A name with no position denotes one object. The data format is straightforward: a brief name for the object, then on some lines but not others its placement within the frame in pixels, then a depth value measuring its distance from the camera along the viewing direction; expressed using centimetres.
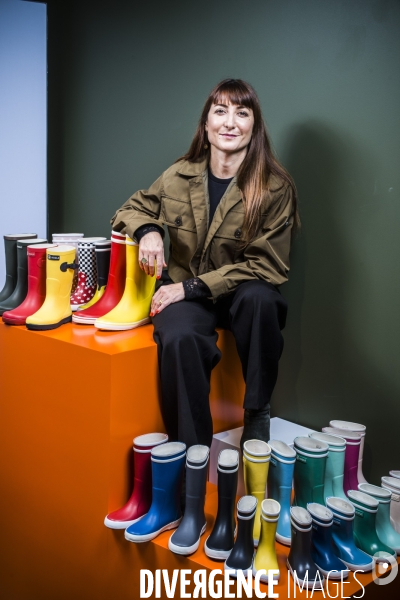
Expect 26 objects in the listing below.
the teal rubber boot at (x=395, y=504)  209
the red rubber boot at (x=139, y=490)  206
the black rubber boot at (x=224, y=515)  185
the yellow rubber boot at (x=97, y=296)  254
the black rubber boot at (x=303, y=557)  174
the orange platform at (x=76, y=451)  210
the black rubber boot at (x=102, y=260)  252
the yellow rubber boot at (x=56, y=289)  236
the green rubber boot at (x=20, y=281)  254
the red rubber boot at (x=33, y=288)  242
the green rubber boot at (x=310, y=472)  199
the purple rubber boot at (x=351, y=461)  217
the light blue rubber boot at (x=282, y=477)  198
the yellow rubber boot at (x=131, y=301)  233
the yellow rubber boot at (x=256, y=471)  196
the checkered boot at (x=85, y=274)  258
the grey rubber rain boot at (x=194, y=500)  192
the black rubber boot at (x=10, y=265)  261
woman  214
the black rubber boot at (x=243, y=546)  178
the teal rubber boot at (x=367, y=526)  191
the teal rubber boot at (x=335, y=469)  209
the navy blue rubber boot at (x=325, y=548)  179
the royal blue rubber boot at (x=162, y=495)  196
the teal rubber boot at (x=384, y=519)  197
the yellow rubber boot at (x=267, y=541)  178
